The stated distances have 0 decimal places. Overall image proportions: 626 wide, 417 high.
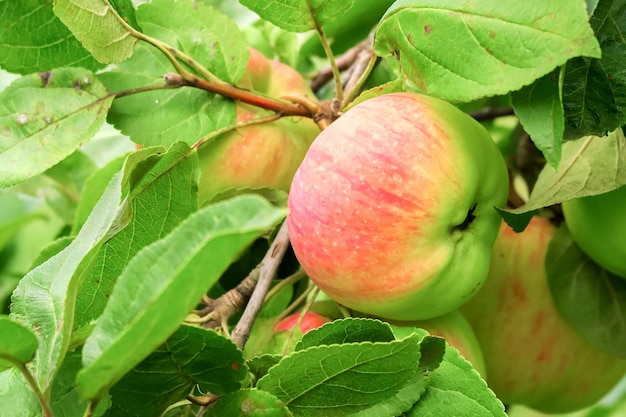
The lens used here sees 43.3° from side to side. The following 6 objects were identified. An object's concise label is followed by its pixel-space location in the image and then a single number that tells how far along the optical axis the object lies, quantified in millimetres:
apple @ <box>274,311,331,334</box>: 611
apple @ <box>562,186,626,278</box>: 603
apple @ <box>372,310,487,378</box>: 602
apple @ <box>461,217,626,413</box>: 750
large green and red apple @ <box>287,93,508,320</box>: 519
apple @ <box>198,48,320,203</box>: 659
